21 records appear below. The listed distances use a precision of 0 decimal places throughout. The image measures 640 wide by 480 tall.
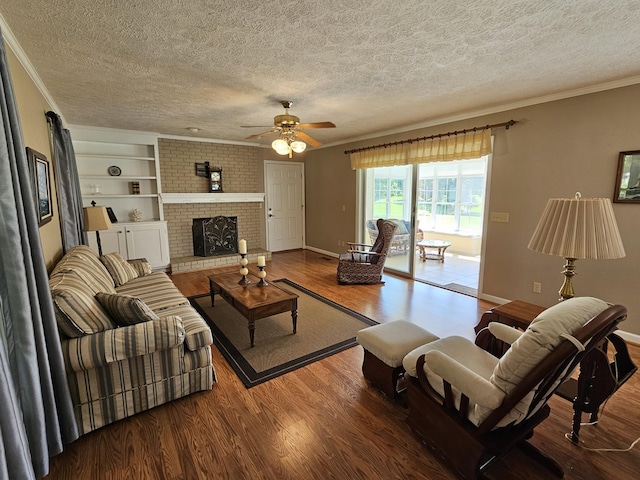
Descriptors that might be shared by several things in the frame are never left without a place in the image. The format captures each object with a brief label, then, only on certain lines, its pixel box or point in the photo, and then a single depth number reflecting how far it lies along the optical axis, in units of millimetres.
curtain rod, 3494
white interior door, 6715
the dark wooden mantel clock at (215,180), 5895
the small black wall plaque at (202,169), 5812
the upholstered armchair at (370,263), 4582
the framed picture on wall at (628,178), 2703
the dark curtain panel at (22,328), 1151
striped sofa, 1755
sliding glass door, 4957
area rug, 2523
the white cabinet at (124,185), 4824
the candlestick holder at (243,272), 3296
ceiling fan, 3102
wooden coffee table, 2732
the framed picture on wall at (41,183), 2258
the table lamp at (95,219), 3669
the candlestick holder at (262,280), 3219
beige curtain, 3764
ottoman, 2023
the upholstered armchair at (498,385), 1175
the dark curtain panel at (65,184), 3239
